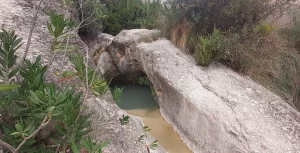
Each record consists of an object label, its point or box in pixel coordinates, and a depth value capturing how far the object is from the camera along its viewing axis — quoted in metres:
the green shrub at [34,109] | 0.74
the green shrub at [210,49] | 2.68
